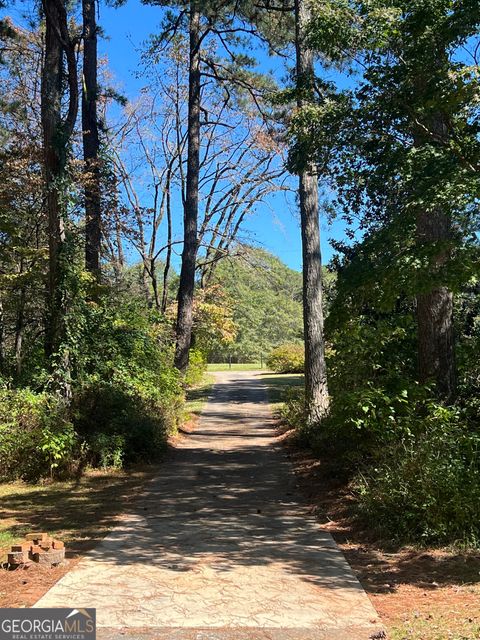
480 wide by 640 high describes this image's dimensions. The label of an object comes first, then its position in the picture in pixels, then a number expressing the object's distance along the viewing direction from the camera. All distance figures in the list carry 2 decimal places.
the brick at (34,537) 5.16
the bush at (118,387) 9.68
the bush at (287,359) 37.00
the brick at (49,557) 4.84
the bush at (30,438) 8.51
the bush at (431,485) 5.27
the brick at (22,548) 4.90
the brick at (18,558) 4.82
